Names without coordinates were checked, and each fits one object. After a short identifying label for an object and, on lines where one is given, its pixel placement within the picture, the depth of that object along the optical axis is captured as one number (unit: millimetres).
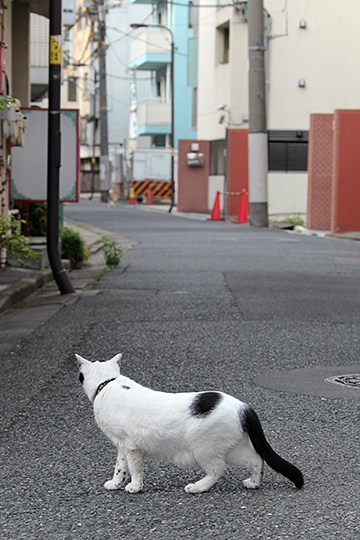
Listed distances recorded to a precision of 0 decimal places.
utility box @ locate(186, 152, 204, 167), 44000
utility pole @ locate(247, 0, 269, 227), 29703
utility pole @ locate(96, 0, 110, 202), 55312
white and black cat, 4672
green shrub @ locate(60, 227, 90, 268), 17266
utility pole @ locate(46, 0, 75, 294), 13016
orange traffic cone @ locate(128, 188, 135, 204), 56719
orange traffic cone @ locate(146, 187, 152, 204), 56825
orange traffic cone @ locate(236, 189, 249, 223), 33688
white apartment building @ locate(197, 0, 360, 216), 39344
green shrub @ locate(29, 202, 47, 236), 17734
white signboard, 15312
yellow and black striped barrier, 58438
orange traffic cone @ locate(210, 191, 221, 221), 36469
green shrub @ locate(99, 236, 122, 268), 17062
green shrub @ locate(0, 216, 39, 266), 11430
